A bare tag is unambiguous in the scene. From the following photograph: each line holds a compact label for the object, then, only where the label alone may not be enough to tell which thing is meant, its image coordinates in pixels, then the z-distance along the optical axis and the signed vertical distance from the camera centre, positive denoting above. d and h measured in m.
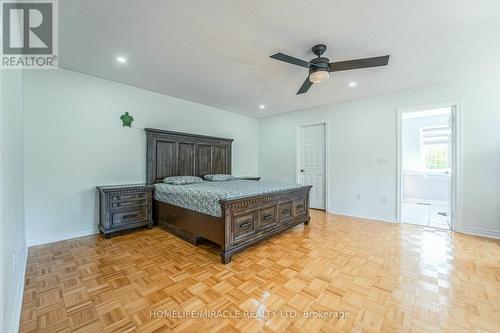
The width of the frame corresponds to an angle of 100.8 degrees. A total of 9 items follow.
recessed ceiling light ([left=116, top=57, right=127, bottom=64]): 2.56 +1.33
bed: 2.33 -0.48
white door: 4.74 +0.12
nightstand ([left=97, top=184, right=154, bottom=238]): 2.89 -0.63
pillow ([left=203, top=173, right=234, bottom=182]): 4.09 -0.24
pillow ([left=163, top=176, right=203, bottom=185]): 3.47 -0.25
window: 5.34 +0.49
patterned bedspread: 2.38 -0.34
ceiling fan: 2.07 +1.06
